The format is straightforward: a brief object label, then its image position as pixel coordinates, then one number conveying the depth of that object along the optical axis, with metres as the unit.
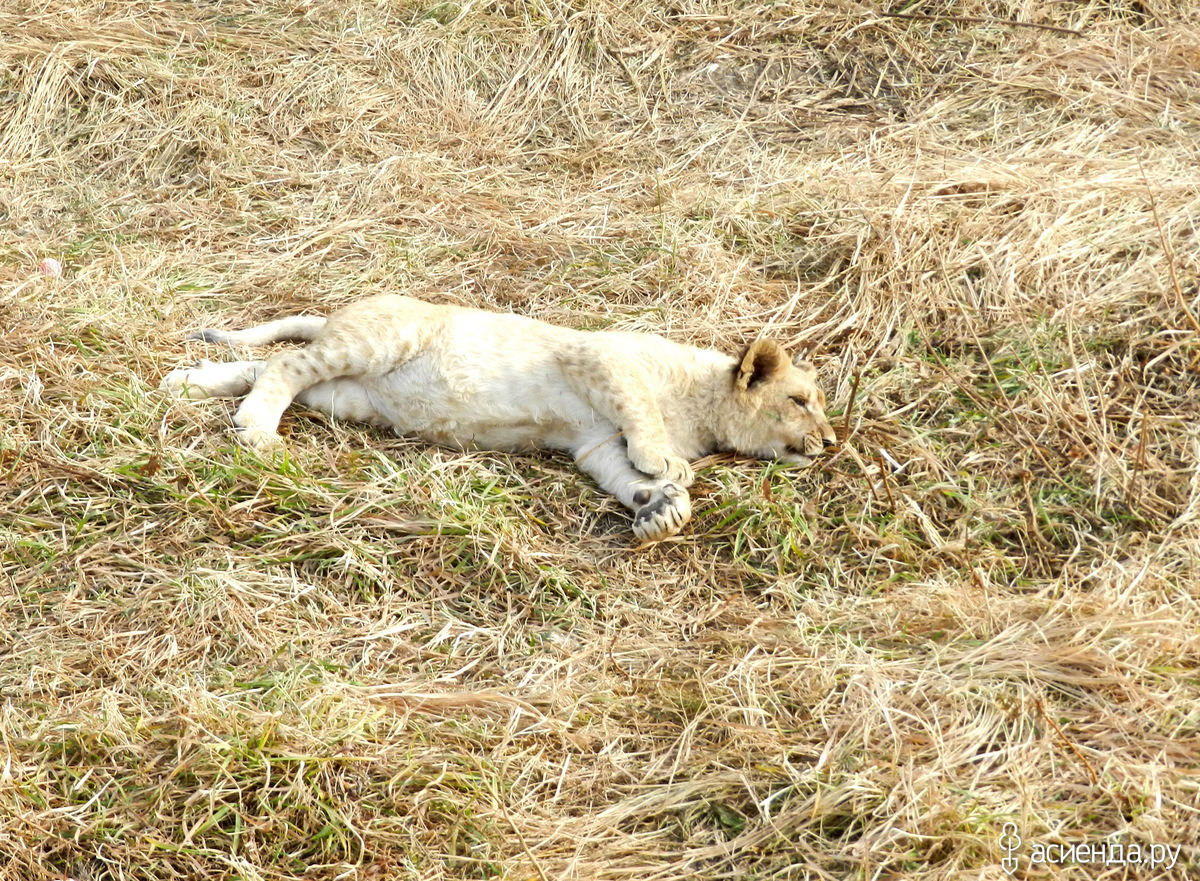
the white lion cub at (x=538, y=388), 10.74
